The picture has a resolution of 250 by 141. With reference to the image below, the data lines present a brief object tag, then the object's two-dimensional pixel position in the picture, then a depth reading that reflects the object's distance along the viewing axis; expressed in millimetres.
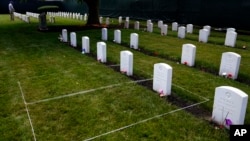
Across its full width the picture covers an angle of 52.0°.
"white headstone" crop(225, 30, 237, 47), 11359
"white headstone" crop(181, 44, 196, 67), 7992
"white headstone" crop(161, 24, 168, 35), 14841
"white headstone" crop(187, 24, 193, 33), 15823
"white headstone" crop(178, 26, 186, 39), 13734
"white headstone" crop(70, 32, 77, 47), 11164
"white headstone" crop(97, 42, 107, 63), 8305
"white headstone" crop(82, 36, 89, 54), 9818
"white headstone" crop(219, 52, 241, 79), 6746
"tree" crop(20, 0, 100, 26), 19141
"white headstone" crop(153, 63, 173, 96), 5380
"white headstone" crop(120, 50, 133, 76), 6812
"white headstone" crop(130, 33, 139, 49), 10680
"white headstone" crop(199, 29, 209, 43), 12398
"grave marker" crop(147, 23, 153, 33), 16158
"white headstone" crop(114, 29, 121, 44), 12164
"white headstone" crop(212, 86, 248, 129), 3940
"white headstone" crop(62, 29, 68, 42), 12288
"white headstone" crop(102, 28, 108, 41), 13070
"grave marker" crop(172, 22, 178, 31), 16859
